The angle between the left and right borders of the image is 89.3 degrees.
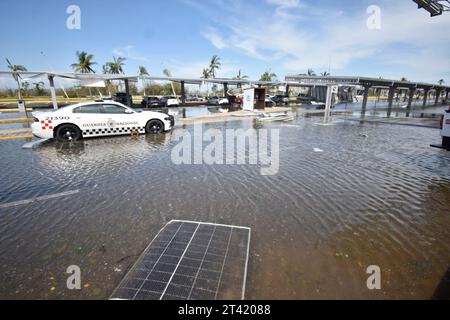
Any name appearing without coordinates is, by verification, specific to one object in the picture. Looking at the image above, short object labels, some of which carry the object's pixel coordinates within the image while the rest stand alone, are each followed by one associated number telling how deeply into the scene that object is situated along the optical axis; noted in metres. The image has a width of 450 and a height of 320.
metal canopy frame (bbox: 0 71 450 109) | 18.85
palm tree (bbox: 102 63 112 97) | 58.16
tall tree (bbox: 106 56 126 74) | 57.06
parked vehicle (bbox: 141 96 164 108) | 27.16
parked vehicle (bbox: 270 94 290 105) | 37.22
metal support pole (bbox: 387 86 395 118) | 33.42
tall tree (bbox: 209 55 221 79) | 60.06
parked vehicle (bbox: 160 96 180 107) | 29.27
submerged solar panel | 2.37
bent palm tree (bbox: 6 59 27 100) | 44.90
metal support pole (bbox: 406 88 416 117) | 38.53
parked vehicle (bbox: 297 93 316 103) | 46.93
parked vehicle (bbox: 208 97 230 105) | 34.07
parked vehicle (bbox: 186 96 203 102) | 42.99
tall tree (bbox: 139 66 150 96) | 60.17
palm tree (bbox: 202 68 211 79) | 61.16
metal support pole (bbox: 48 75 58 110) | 18.62
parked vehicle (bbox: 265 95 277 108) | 31.85
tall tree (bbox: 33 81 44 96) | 45.76
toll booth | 24.41
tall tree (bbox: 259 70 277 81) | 73.31
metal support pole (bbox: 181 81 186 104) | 33.58
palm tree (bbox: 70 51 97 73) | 45.75
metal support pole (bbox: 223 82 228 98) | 39.20
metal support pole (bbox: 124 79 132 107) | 26.90
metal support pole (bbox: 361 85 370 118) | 30.42
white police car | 8.77
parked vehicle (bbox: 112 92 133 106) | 27.60
